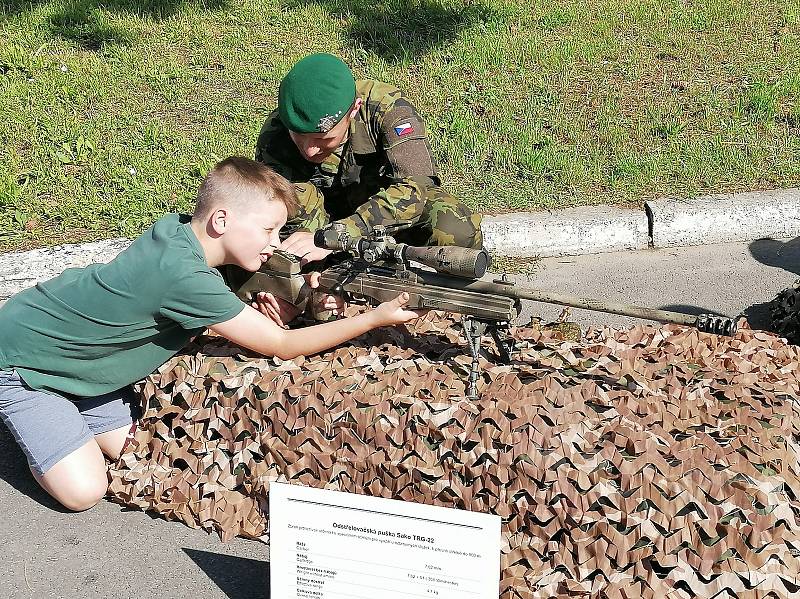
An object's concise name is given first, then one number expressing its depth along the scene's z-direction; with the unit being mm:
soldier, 3619
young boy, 3129
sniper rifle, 2969
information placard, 2508
